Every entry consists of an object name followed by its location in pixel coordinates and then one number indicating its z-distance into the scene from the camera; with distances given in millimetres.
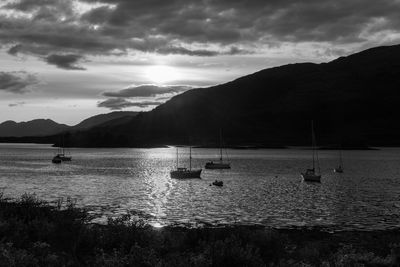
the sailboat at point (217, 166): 152000
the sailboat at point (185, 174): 110938
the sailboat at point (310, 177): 103100
